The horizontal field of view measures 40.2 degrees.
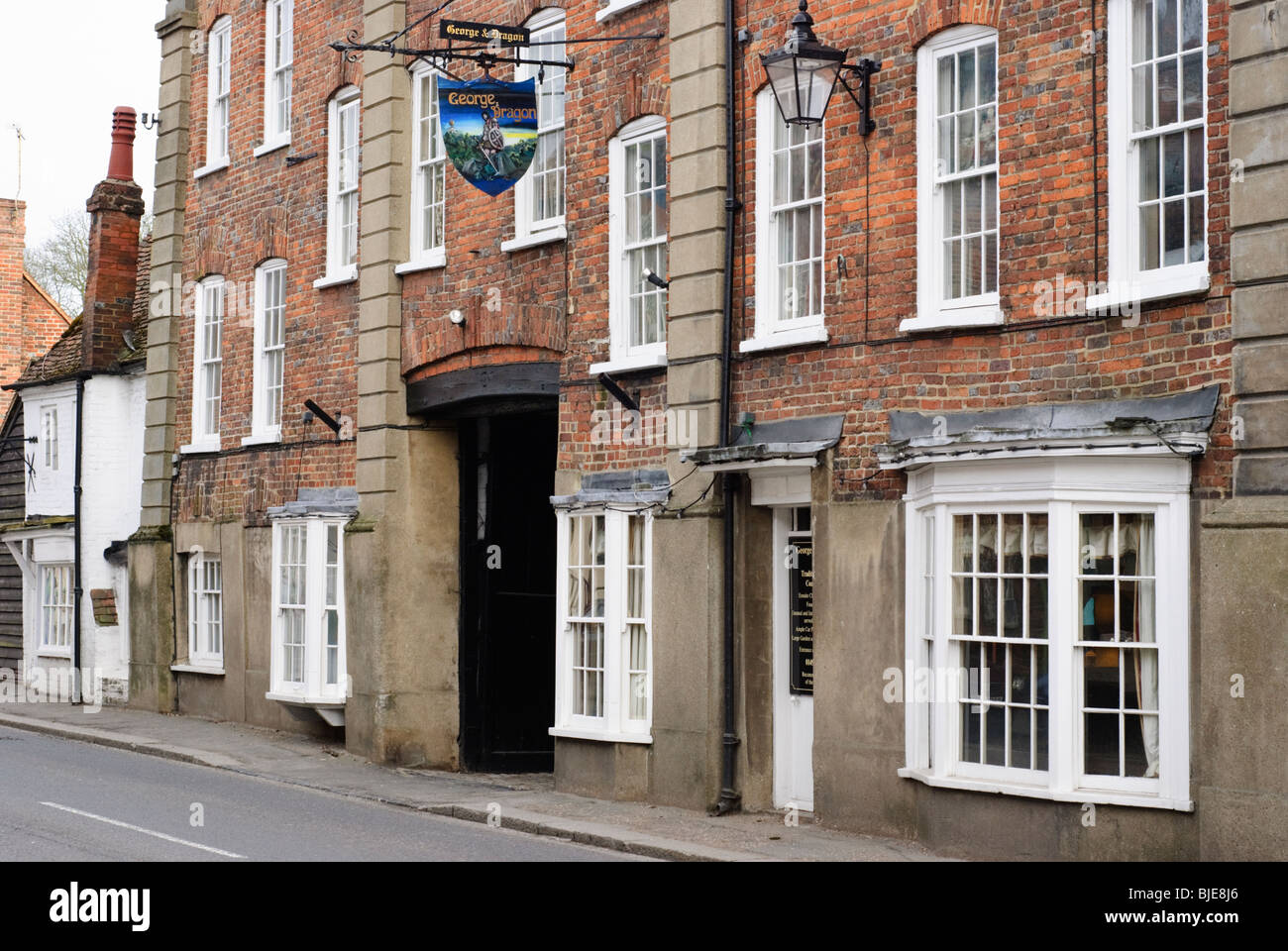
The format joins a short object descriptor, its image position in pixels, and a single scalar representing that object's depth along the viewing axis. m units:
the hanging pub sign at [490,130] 16.81
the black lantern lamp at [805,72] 14.03
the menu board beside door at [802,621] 15.50
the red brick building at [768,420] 12.38
